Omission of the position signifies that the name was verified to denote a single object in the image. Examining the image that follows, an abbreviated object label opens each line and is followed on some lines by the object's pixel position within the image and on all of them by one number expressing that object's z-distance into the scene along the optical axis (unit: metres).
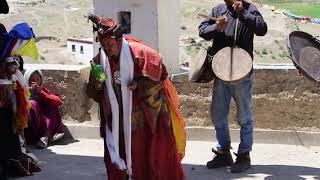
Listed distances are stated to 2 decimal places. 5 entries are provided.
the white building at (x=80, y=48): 83.56
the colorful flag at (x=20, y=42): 9.87
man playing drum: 9.41
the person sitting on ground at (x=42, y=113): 12.24
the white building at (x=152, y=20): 12.78
